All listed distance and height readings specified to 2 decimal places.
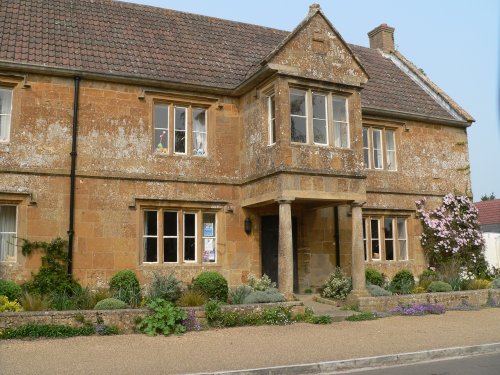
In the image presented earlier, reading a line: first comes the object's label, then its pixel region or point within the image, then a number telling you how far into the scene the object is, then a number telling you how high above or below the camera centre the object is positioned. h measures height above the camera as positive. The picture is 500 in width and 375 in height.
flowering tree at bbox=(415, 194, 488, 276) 18.70 +0.73
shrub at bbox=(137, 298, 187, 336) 11.01 -1.23
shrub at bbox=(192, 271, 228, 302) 14.02 -0.64
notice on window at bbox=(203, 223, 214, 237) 15.92 +0.95
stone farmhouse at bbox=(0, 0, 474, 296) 14.13 +3.16
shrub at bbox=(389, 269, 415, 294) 16.23 -0.74
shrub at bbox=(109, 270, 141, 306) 13.10 -0.63
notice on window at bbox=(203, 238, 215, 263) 15.77 +0.34
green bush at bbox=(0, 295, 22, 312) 11.53 -0.90
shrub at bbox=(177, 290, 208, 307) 12.54 -0.91
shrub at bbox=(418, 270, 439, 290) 17.09 -0.64
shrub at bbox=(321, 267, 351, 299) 15.29 -0.76
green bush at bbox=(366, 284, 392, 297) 14.84 -0.89
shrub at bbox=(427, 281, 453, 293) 15.77 -0.84
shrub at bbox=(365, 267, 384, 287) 16.61 -0.55
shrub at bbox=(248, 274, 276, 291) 14.21 -0.61
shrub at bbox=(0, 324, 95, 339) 10.26 -1.33
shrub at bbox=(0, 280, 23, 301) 12.46 -0.62
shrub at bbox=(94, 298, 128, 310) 11.66 -0.93
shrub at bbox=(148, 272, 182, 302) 13.41 -0.67
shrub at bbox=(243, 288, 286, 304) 12.88 -0.89
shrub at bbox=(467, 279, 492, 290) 16.52 -0.80
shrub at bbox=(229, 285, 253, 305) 13.44 -0.84
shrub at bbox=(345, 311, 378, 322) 13.05 -1.41
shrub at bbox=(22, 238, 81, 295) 13.25 -0.20
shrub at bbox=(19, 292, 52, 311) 11.47 -0.86
